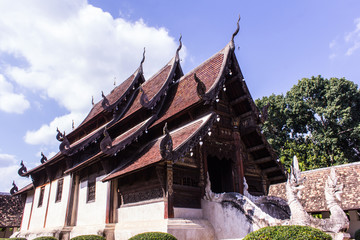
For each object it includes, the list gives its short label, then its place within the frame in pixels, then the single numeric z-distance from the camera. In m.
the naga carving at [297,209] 6.87
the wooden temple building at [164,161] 8.78
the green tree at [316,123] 26.39
